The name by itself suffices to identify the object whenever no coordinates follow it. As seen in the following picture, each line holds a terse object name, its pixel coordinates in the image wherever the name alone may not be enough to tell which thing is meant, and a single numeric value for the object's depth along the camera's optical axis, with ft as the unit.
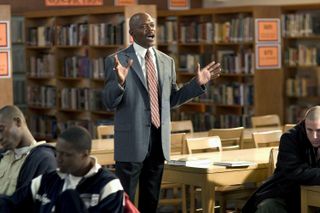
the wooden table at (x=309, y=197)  19.62
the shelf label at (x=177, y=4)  48.03
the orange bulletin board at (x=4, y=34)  34.71
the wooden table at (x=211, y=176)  22.20
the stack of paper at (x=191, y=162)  22.79
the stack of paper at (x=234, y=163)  22.74
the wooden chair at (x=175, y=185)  27.44
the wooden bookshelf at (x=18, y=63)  48.49
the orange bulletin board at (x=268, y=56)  41.83
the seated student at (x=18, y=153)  15.37
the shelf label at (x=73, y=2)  36.94
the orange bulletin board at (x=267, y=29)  41.73
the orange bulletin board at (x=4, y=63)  34.65
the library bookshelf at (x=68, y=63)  43.16
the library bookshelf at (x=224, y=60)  42.42
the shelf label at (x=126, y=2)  43.86
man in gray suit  20.70
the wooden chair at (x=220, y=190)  24.89
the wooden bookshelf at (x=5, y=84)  34.73
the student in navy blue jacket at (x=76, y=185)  13.53
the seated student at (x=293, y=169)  19.85
